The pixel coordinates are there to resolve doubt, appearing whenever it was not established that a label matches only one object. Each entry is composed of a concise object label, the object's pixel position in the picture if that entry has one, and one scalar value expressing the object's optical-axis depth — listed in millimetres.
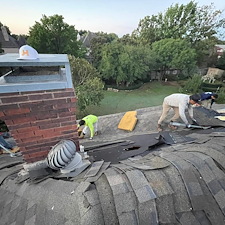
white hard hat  1805
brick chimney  1753
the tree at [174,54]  21859
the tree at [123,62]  19453
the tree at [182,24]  25016
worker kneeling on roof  6262
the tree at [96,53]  21948
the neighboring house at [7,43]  22716
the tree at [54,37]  18125
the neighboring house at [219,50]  28284
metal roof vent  1773
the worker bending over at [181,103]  5272
